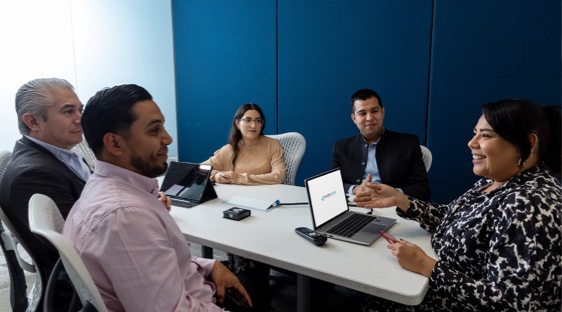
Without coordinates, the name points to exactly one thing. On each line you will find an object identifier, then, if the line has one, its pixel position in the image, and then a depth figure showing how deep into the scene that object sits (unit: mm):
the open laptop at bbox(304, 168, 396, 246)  1611
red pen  1462
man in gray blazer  1430
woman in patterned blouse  1125
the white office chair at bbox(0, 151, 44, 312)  1554
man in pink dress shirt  964
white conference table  1246
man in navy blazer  2605
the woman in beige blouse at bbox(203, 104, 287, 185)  2879
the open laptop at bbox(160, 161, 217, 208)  2150
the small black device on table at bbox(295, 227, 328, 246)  1521
